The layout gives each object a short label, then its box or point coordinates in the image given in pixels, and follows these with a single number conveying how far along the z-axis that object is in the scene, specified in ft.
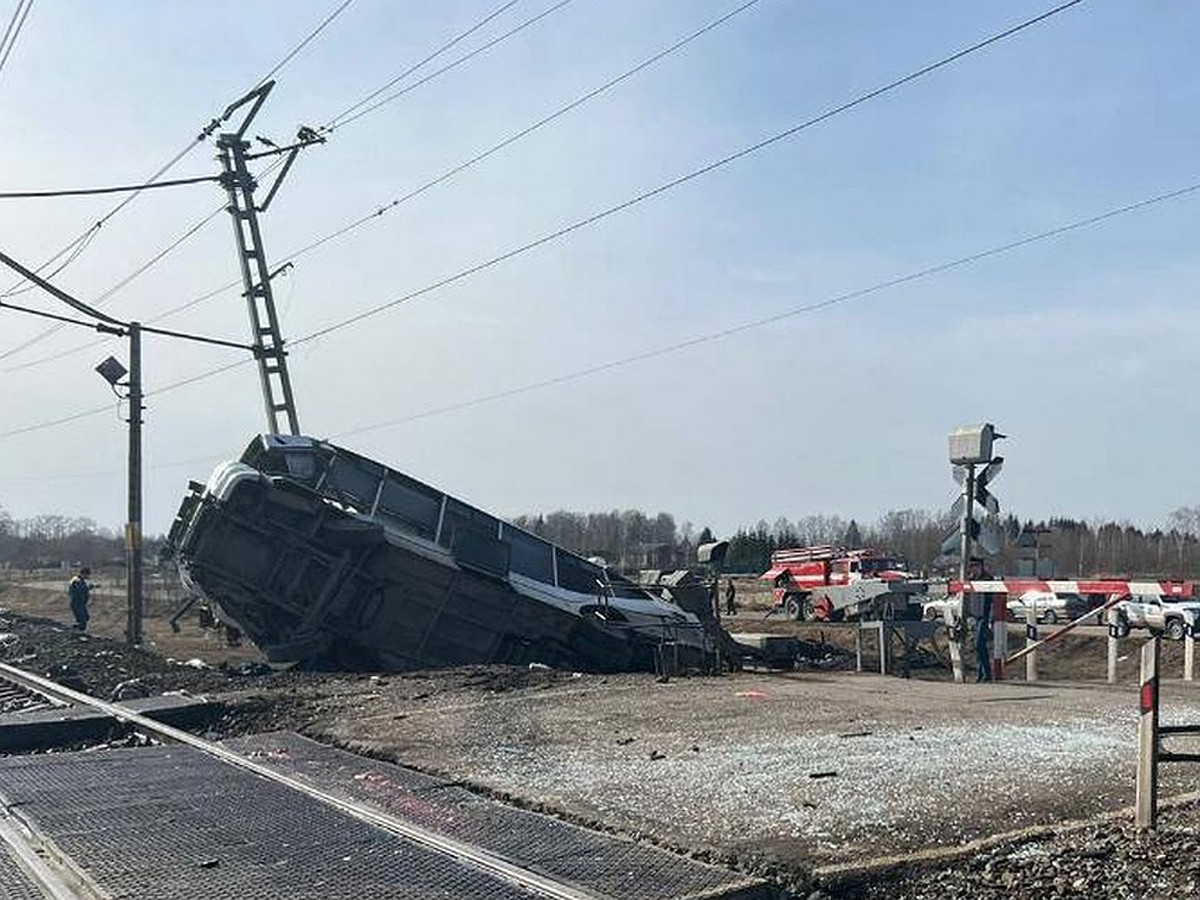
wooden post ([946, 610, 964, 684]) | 57.98
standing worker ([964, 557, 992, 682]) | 58.65
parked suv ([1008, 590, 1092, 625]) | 130.72
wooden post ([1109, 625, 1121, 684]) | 61.23
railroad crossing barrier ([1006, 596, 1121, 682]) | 59.67
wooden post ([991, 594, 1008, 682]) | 59.36
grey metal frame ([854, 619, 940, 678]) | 66.69
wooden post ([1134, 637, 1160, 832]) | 23.48
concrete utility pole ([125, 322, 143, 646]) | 88.79
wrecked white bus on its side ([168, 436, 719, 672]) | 66.54
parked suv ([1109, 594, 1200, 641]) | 109.50
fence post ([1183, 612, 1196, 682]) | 61.52
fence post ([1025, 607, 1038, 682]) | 61.98
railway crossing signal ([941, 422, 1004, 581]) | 55.62
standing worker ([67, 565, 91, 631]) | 111.24
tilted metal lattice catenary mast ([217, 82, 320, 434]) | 93.45
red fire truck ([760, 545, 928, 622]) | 151.02
